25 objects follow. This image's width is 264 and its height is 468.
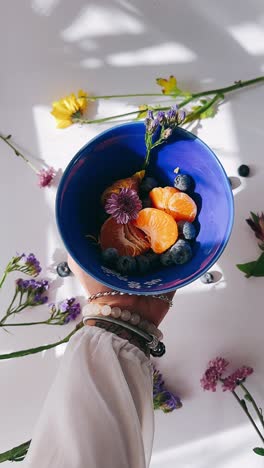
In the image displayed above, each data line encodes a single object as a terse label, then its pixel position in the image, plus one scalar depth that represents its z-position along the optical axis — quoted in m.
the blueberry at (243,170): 0.78
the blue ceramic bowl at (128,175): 0.59
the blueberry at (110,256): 0.62
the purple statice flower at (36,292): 0.77
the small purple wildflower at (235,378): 0.75
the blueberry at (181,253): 0.62
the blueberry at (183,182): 0.65
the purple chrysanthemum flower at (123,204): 0.62
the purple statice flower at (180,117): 0.62
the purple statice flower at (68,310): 0.77
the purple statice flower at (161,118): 0.60
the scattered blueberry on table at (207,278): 0.77
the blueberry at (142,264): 0.63
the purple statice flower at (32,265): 0.75
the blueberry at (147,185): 0.66
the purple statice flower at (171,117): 0.61
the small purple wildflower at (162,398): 0.75
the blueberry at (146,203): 0.65
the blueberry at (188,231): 0.63
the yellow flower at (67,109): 0.79
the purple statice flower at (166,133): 0.60
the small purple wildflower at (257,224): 0.76
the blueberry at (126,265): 0.62
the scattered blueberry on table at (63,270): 0.77
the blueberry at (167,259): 0.63
